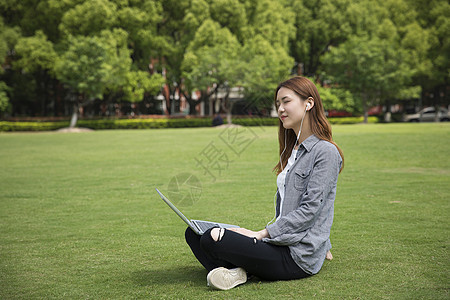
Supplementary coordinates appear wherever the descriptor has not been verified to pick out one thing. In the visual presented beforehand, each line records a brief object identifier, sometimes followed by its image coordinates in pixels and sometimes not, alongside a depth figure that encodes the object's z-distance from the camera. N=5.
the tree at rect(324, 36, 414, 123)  40.19
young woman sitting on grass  3.13
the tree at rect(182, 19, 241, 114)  35.31
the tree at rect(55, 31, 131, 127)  32.56
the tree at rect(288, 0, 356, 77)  43.22
